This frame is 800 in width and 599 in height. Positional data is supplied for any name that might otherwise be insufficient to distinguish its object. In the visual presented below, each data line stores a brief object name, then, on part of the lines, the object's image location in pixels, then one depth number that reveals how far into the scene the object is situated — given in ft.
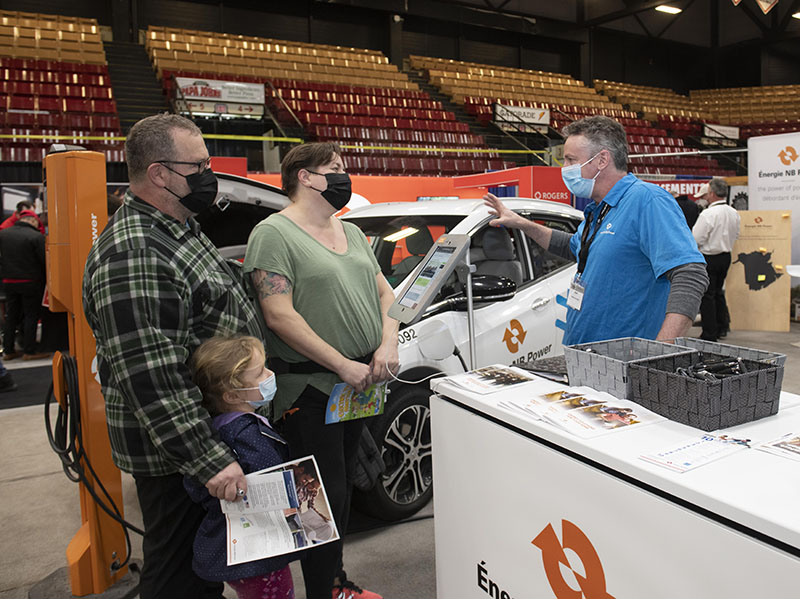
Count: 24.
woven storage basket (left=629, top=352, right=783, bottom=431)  4.41
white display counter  3.43
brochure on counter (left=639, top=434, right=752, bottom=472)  3.92
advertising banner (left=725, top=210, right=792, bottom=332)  25.00
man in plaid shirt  4.79
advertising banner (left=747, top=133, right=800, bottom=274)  24.68
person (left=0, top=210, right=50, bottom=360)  21.42
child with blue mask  5.15
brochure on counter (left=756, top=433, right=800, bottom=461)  3.99
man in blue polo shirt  6.49
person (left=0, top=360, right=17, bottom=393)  18.44
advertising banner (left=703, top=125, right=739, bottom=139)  62.41
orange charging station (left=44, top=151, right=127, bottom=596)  7.51
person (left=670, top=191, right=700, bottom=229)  25.18
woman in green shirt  6.42
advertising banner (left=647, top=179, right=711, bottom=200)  33.97
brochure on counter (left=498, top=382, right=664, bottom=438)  4.62
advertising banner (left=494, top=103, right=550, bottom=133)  51.85
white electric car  9.19
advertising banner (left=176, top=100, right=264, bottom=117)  34.81
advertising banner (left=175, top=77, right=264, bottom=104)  36.01
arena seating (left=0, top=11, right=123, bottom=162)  30.55
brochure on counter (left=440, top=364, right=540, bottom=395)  5.80
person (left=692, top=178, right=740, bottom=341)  22.61
